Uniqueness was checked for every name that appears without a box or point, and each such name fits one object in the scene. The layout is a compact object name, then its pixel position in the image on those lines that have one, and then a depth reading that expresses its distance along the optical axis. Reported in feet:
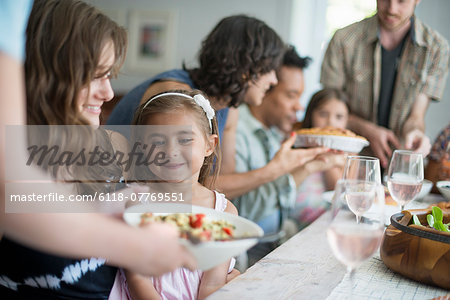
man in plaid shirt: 8.34
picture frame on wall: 17.57
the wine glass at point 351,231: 2.66
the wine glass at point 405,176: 4.66
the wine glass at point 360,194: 3.04
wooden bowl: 3.22
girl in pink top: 4.62
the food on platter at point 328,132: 7.03
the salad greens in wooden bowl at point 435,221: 3.64
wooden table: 3.13
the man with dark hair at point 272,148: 8.39
